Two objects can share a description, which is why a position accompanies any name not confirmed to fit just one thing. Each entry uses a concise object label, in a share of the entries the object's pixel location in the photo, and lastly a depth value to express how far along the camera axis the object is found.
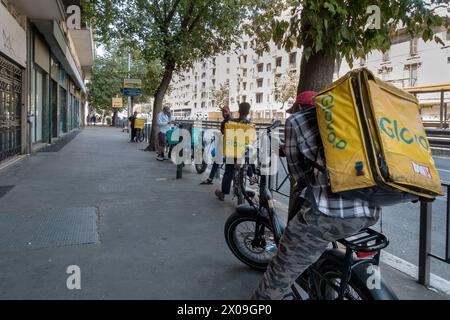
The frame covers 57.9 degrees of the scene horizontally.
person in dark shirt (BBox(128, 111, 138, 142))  21.44
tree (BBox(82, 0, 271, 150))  13.45
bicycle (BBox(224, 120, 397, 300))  2.26
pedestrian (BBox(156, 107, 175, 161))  12.51
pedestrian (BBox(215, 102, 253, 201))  6.66
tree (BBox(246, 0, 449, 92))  3.47
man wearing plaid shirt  2.17
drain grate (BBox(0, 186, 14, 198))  6.64
